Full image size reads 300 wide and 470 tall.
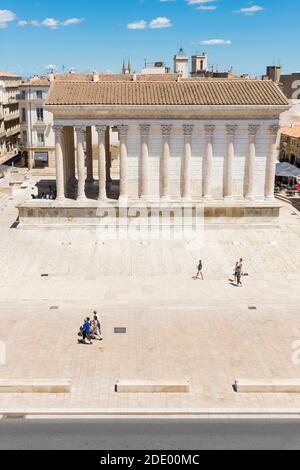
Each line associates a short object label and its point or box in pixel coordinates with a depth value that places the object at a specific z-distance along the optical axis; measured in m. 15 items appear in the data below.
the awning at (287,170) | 58.57
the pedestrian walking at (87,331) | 24.59
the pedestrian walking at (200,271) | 33.47
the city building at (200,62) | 137.75
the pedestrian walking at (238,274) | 32.41
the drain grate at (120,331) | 25.98
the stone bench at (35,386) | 20.31
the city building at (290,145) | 74.31
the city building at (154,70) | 91.61
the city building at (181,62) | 114.50
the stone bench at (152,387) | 20.41
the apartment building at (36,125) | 72.75
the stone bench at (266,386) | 20.56
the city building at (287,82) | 93.81
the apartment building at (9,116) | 89.06
